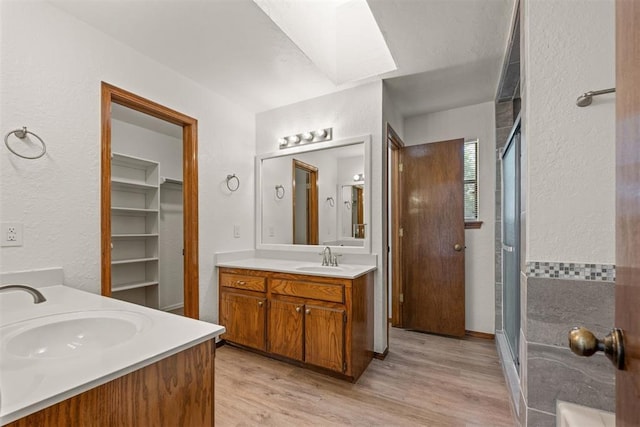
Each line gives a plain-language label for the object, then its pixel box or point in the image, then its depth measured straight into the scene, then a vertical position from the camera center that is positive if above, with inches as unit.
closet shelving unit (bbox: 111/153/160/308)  126.9 -6.6
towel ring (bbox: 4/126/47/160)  56.4 +16.4
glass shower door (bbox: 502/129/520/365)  72.4 -8.7
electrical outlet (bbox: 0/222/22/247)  55.4 -3.5
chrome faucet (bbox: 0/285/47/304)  34.5 -9.3
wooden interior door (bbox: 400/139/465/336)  111.0 -9.4
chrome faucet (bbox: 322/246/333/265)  100.2 -15.5
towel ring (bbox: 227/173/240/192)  110.7 +13.0
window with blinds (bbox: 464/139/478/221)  116.3 +14.0
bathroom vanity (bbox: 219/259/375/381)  80.3 -30.8
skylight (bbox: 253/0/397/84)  79.7 +54.3
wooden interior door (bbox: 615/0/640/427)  17.2 +0.6
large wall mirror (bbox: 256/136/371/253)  100.3 +7.0
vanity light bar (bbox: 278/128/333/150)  106.0 +30.1
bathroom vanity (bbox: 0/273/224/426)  24.0 -15.6
